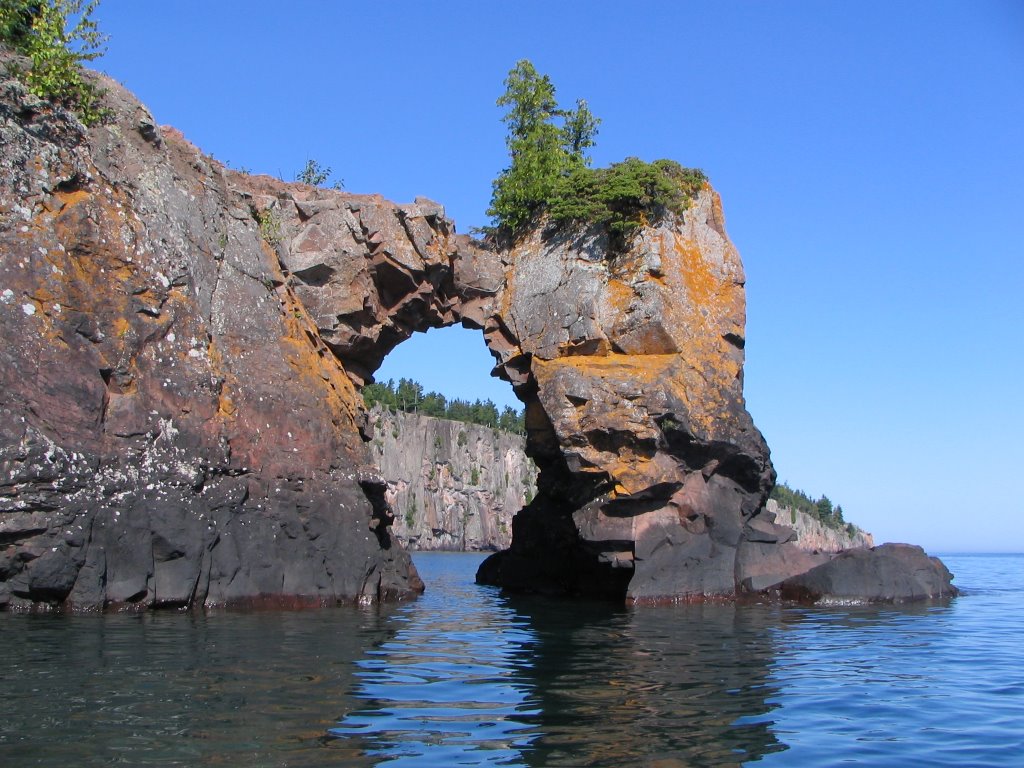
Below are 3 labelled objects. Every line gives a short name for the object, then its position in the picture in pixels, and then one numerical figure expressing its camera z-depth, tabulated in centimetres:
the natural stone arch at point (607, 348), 2583
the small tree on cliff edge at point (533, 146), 3025
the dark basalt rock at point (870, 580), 2519
